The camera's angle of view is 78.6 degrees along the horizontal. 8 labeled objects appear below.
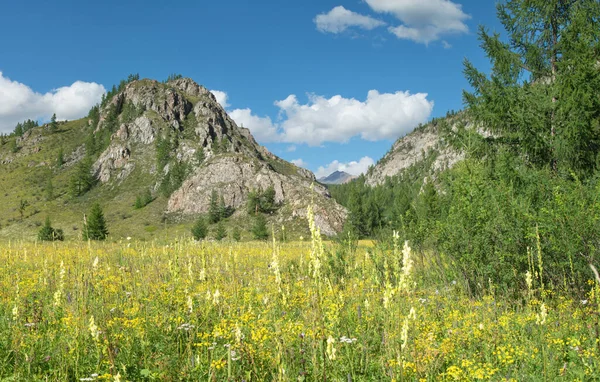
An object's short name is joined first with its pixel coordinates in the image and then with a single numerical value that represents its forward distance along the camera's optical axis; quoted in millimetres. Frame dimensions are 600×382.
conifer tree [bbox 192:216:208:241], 56031
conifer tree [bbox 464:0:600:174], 11156
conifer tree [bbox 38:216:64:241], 44344
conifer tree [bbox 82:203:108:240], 49188
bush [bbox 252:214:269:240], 54844
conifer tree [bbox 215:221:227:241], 54269
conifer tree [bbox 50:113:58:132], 153775
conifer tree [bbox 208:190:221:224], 72500
